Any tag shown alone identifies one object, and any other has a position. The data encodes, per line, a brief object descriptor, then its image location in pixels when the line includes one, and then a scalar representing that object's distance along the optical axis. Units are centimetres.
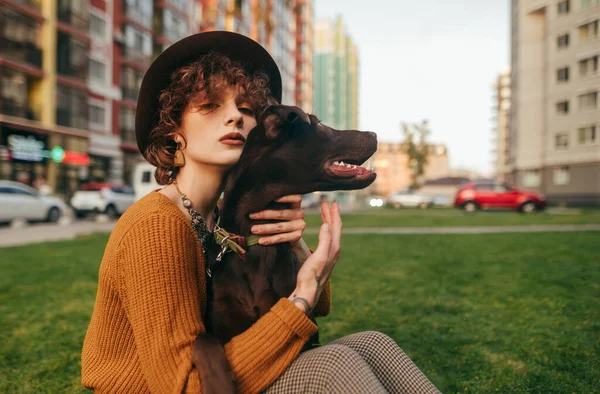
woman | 129
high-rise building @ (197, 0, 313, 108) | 4012
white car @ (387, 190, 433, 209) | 3900
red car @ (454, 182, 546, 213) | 2402
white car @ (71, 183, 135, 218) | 1938
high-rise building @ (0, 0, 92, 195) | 2114
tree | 4981
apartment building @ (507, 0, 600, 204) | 3609
